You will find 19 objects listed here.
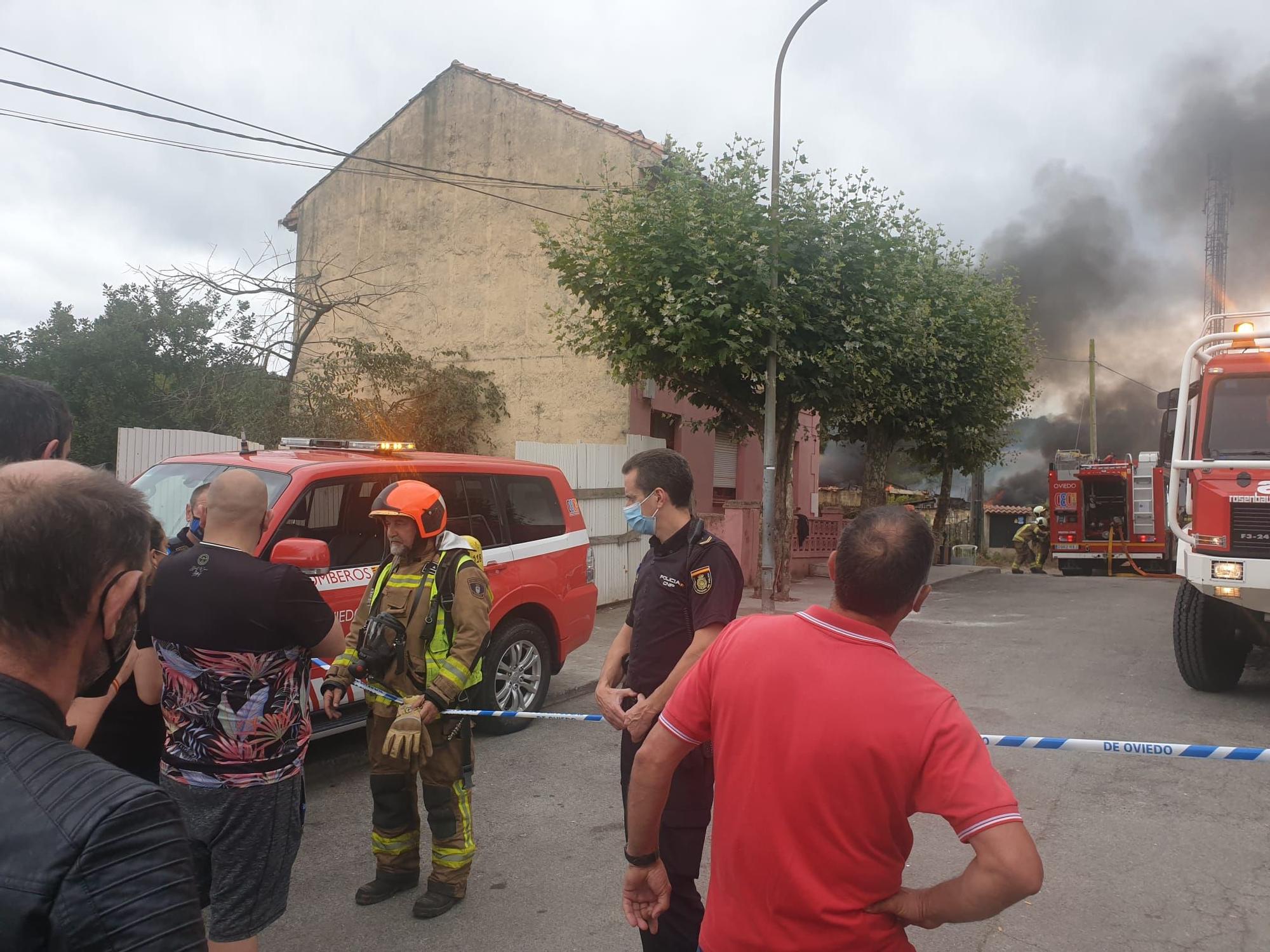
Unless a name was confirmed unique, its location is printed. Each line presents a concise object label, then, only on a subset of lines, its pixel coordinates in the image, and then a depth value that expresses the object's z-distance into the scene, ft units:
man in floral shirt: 8.77
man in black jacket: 3.28
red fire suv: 17.70
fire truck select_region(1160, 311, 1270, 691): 22.24
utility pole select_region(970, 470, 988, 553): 93.25
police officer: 9.47
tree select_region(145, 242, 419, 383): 44.65
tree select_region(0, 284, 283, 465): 67.05
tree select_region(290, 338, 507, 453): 43.16
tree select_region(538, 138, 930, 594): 38.68
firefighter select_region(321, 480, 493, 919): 12.23
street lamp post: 39.24
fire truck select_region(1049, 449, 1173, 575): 69.92
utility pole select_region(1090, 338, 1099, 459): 105.70
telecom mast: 97.14
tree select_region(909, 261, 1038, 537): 57.57
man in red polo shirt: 5.37
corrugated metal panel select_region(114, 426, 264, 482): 29.91
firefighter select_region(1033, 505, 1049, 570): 82.07
